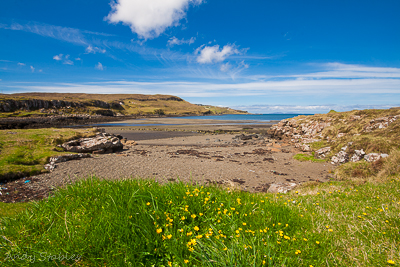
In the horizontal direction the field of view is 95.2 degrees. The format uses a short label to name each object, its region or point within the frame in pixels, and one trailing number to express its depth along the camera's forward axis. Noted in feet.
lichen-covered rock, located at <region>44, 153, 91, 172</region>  52.95
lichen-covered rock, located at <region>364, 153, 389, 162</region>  48.18
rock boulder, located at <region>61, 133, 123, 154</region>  74.23
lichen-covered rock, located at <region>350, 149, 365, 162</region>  55.42
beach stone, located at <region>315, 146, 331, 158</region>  72.91
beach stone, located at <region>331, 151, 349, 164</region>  62.69
